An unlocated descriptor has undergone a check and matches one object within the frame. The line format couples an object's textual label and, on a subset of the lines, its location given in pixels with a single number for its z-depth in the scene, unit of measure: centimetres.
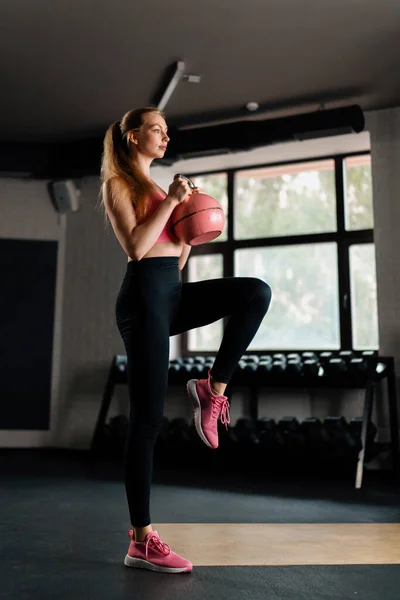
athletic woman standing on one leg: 173
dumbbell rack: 396
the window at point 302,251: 503
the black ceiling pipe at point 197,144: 444
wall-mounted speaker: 568
